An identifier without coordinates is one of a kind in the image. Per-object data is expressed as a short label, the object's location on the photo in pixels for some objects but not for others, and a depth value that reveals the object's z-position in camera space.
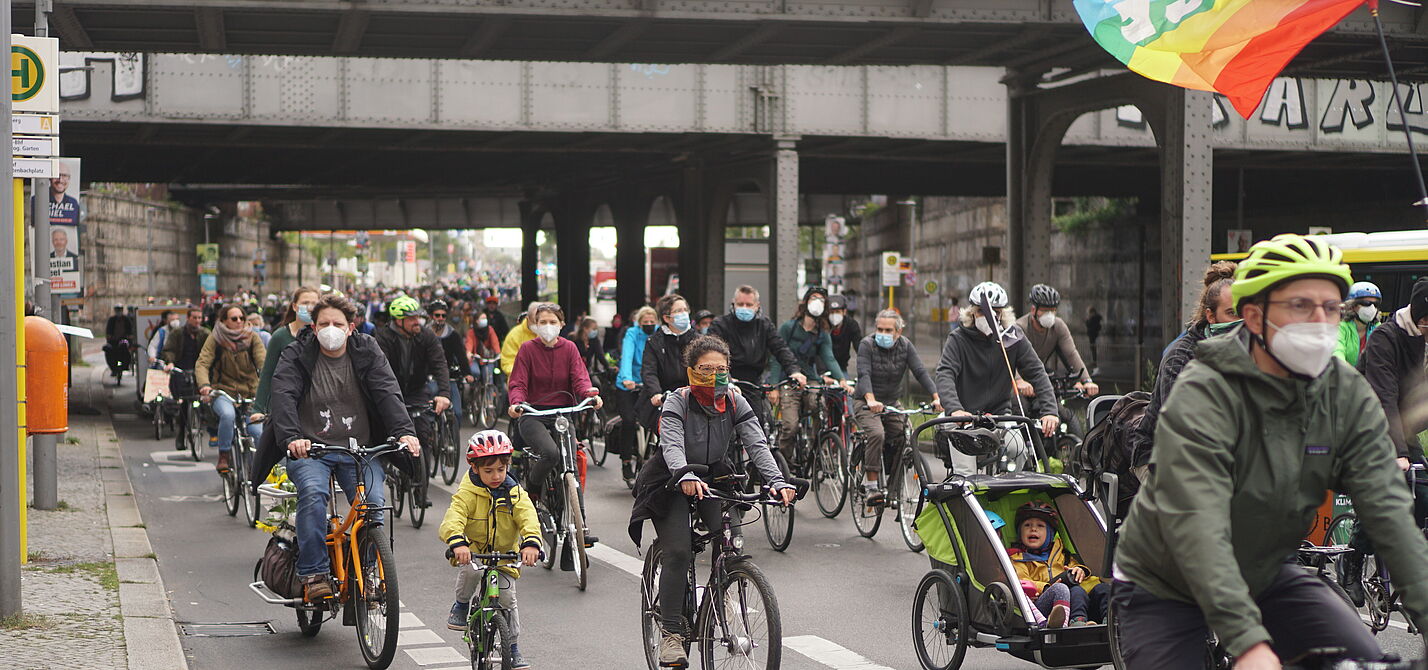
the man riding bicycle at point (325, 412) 7.41
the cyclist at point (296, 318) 11.05
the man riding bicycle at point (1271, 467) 3.14
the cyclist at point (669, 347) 12.23
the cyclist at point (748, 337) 12.66
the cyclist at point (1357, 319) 9.30
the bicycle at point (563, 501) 9.69
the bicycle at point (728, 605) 5.88
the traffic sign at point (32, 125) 8.73
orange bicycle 6.93
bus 16.25
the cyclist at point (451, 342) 16.69
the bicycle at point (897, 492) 10.95
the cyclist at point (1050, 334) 11.12
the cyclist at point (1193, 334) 6.01
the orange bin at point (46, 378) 10.26
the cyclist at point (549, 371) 10.64
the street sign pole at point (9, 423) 7.54
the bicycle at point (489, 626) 6.24
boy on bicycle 6.56
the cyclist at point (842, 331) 14.41
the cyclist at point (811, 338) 13.45
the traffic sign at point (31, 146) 8.68
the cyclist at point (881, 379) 11.48
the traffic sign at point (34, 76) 8.80
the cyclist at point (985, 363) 9.46
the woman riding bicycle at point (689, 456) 6.30
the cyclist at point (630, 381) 13.27
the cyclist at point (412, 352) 12.01
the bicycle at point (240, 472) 12.57
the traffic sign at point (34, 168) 9.28
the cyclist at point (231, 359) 13.38
